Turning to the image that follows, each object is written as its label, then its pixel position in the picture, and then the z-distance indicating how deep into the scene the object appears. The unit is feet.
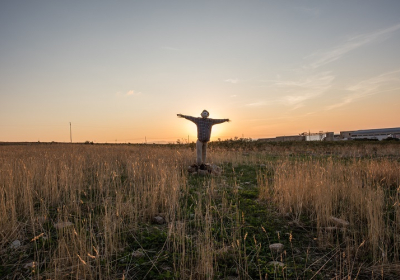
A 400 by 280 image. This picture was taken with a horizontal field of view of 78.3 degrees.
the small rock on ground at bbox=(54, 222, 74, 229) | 12.79
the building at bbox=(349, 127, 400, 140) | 245.57
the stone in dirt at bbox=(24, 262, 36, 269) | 9.64
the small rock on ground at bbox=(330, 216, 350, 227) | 13.41
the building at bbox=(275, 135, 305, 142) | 182.62
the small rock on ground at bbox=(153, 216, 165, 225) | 15.02
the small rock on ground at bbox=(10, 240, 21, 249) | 11.18
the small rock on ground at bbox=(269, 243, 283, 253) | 11.25
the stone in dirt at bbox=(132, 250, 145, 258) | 10.71
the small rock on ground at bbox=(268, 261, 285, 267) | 9.92
